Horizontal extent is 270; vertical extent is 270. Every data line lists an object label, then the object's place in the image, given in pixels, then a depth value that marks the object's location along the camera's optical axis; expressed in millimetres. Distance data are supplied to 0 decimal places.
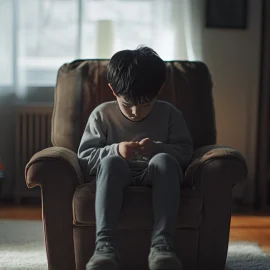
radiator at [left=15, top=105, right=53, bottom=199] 3309
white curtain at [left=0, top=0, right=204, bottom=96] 3305
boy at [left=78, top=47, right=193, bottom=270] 1727
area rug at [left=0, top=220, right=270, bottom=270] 2121
